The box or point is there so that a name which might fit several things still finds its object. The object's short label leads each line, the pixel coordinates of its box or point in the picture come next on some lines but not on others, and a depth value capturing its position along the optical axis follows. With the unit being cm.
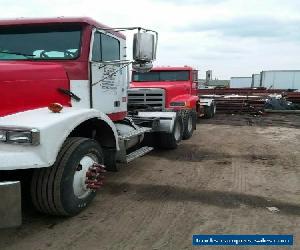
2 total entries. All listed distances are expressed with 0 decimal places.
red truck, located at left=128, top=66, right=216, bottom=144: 633
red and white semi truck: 230
